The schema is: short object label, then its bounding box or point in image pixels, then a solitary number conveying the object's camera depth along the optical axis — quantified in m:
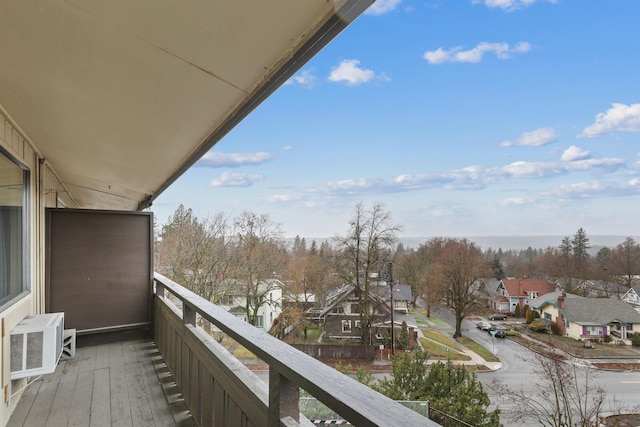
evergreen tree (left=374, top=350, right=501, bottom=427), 7.95
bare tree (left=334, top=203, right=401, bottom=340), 13.57
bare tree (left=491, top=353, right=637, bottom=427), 9.08
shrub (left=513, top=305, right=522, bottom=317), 16.88
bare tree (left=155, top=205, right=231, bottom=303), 13.38
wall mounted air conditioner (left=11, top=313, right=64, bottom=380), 2.39
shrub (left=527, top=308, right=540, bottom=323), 15.78
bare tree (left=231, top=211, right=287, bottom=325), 13.80
